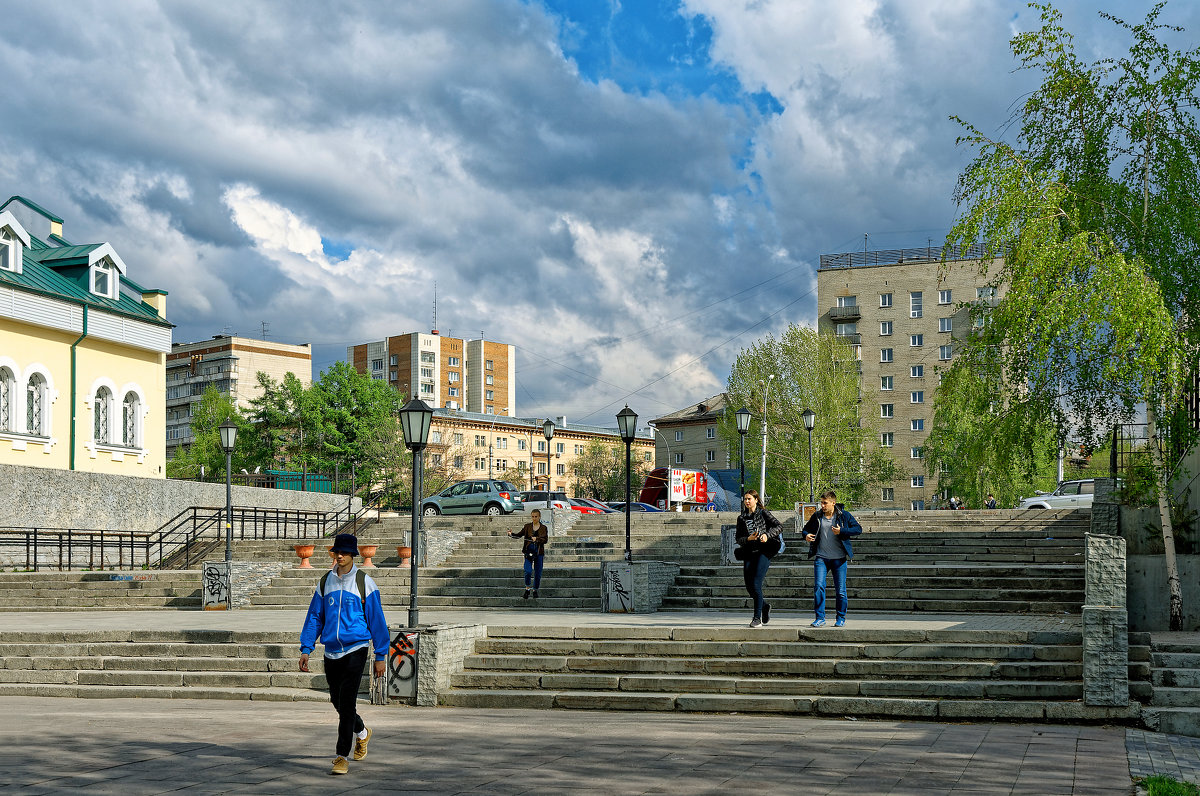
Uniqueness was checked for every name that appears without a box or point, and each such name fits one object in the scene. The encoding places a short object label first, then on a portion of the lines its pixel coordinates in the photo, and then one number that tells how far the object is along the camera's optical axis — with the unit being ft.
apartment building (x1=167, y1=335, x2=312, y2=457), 364.58
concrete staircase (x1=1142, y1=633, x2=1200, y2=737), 33.55
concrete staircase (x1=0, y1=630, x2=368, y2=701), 44.50
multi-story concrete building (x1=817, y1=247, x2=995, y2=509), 264.72
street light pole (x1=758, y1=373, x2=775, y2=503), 167.36
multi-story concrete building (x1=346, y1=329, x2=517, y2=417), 454.40
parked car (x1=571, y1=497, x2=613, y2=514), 140.69
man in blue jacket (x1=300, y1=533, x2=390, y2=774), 26.43
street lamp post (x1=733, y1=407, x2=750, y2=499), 94.61
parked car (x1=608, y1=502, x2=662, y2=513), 153.28
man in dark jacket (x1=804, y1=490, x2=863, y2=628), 45.50
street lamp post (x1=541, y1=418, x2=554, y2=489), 123.54
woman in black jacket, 46.47
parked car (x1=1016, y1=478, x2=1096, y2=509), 112.68
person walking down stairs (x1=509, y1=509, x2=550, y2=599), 67.41
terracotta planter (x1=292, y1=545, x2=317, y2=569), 80.79
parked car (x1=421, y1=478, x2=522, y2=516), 124.47
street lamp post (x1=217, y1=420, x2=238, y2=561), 78.07
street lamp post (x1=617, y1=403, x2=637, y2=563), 66.66
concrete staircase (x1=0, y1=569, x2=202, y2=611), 77.15
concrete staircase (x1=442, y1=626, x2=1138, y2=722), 36.70
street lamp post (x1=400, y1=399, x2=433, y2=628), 45.37
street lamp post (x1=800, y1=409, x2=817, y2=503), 112.57
